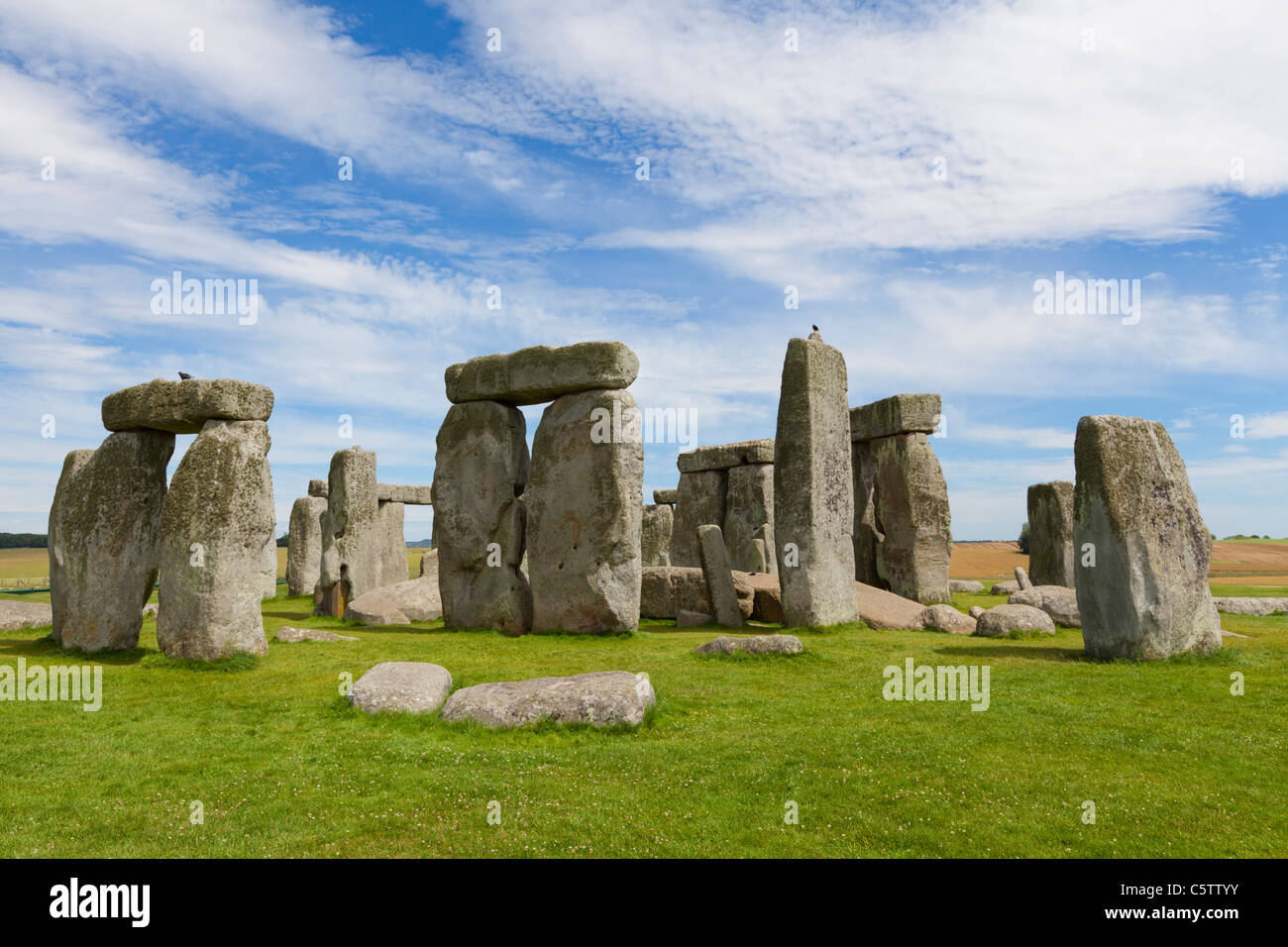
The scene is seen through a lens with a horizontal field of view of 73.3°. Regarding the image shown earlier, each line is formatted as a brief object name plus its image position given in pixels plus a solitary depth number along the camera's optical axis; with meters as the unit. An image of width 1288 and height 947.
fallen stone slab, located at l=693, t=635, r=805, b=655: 11.69
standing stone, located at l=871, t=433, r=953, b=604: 21.06
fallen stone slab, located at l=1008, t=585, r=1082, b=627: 15.75
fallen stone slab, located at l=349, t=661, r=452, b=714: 8.40
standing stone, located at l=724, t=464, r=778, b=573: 26.39
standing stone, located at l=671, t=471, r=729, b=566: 28.33
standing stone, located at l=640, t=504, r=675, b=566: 31.12
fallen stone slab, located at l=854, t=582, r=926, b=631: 15.95
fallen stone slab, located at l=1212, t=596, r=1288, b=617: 18.08
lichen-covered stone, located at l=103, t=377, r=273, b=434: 11.47
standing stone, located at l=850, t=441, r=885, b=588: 22.64
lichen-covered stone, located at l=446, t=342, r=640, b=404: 15.39
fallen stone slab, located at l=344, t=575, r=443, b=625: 18.20
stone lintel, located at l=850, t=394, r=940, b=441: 21.33
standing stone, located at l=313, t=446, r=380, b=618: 20.64
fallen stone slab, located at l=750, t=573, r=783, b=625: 17.42
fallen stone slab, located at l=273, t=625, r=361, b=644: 13.89
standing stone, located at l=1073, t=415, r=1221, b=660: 10.70
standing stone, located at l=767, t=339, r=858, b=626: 15.30
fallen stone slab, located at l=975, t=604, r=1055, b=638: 14.06
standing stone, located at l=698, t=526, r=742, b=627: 16.64
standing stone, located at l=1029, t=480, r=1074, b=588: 22.06
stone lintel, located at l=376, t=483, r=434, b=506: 26.58
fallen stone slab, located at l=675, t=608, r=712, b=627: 17.20
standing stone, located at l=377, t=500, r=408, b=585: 25.23
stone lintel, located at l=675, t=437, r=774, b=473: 26.89
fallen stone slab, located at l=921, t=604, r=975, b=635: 15.52
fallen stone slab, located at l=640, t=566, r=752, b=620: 17.77
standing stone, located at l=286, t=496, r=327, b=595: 26.64
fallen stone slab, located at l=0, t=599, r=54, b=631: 16.16
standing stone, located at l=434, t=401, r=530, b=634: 16.52
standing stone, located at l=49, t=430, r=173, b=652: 12.15
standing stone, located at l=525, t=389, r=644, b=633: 15.09
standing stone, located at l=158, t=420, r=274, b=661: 11.09
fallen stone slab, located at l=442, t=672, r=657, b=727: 7.80
